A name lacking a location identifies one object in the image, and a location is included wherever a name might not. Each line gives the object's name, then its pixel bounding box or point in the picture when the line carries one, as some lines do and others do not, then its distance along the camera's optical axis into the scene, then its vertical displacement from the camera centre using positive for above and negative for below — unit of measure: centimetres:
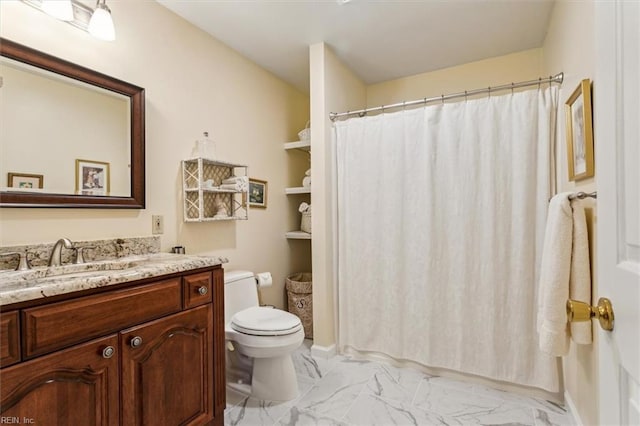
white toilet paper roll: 237 -49
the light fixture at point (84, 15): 135 +89
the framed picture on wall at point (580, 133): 129 +34
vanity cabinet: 95 -50
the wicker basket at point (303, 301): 272 -75
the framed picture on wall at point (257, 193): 255 +16
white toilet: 180 -74
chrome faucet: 135 -15
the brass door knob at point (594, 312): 59 -20
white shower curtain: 189 -14
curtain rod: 183 +75
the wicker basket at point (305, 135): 279 +68
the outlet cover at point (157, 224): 183 -6
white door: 51 +2
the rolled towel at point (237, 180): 223 +23
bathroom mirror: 131 +37
